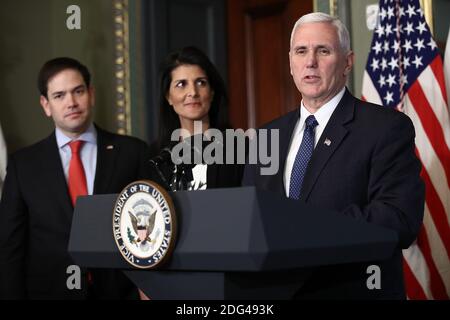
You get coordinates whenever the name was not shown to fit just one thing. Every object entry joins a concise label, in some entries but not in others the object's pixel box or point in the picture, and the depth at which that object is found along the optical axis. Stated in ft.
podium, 10.10
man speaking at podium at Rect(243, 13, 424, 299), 12.76
